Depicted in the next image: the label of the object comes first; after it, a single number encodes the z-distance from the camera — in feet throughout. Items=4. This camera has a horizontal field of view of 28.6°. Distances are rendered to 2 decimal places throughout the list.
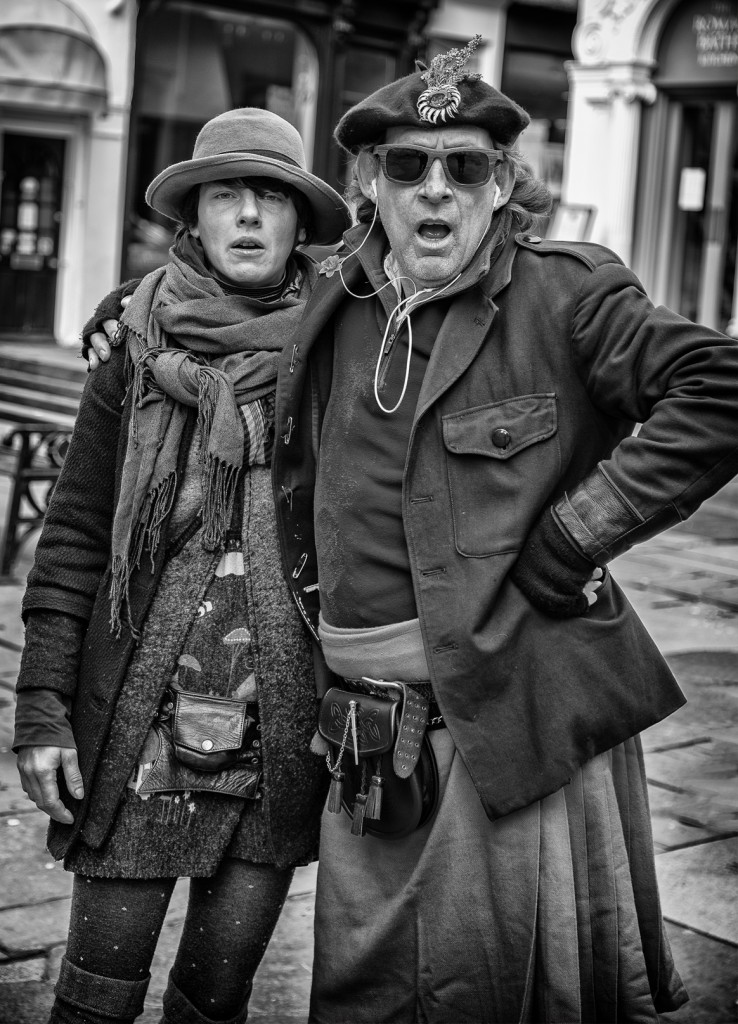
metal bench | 25.12
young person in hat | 8.92
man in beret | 8.05
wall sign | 52.13
